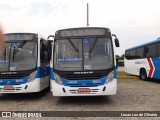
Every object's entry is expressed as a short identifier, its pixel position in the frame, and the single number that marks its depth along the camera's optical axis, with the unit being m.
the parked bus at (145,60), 16.09
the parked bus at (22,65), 8.56
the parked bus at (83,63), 7.70
